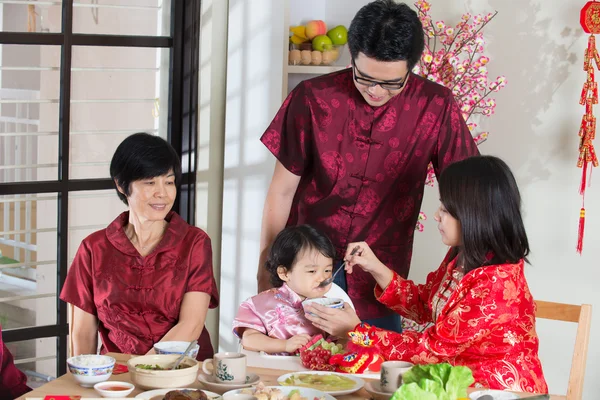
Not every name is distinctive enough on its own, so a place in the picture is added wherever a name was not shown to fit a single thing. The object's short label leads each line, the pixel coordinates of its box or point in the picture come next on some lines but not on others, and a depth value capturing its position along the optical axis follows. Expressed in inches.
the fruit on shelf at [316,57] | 213.9
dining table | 131.8
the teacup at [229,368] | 133.6
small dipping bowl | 130.5
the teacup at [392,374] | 130.3
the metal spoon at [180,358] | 136.2
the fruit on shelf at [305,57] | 213.9
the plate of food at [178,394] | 127.2
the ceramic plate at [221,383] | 133.2
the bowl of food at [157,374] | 133.0
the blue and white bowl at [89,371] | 133.6
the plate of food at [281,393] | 127.8
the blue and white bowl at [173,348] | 139.9
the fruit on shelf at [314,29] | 215.3
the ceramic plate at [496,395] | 129.4
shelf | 212.2
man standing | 161.9
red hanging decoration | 199.7
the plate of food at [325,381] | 133.8
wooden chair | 150.0
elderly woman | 161.9
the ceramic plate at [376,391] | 131.1
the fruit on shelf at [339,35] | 215.5
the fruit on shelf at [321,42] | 214.5
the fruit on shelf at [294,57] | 213.0
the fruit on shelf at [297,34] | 215.5
